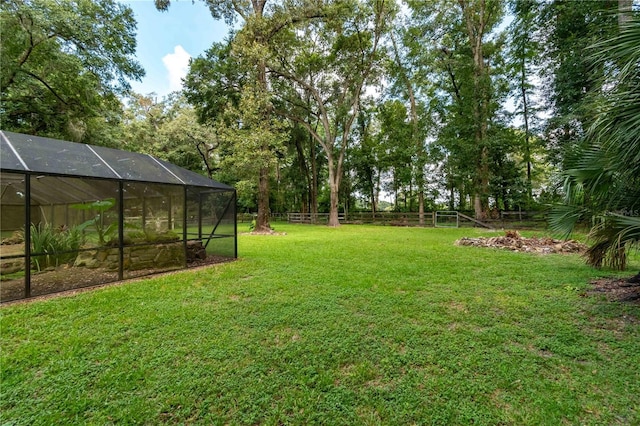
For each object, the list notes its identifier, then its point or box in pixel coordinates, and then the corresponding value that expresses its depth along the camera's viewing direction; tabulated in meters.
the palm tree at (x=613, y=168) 2.26
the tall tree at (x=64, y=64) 7.99
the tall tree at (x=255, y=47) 11.23
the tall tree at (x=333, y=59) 13.49
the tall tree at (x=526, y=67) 11.89
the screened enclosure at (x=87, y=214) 3.70
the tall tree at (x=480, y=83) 12.97
